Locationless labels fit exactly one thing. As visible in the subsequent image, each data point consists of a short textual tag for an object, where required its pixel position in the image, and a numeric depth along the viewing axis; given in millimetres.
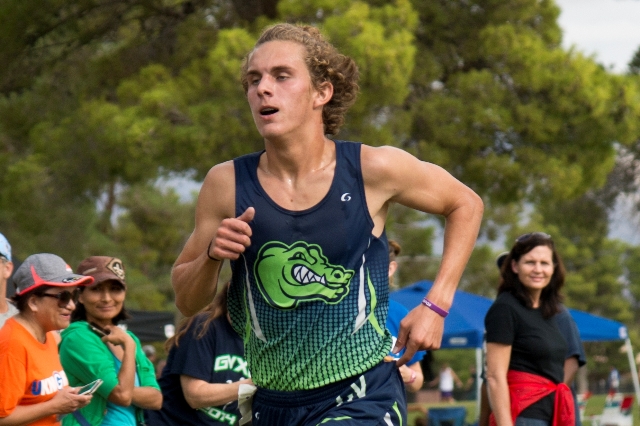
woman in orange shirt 9609
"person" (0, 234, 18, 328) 10812
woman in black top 11758
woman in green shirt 11023
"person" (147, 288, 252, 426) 11172
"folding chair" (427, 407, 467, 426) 34094
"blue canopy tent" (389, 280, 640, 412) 27328
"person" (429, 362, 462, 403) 74750
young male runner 6848
